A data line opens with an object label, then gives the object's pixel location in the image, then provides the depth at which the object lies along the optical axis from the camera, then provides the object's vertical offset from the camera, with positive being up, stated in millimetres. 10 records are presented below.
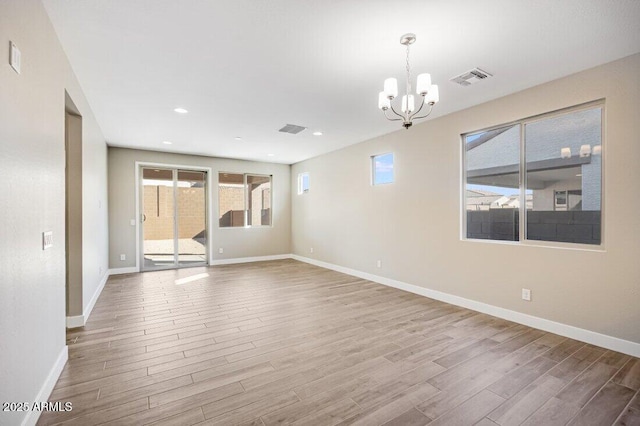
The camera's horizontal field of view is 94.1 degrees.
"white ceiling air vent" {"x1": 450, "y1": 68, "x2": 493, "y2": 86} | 2969 +1381
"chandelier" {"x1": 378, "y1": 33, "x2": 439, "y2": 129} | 2357 +987
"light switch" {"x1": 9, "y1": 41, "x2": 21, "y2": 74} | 1574 +838
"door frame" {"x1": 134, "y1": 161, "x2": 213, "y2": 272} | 6434 +217
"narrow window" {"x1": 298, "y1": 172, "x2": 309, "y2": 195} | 7699 +748
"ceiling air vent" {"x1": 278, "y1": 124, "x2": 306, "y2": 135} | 4812 +1368
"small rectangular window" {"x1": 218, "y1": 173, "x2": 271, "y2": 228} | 7484 +295
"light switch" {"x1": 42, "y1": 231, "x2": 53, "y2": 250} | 2023 -200
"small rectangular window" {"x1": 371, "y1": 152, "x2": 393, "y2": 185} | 5266 +785
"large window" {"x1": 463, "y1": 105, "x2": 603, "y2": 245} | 3025 +363
